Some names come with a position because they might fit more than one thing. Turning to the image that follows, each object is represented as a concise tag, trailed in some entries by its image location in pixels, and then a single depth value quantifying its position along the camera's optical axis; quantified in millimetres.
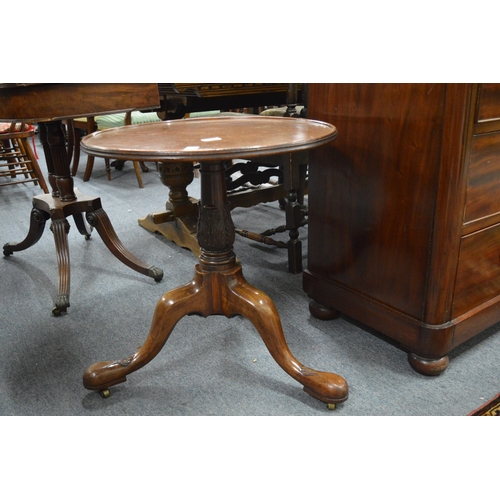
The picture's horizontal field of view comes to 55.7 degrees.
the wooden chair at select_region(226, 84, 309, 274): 1954
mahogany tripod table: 1178
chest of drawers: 1128
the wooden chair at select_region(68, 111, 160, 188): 3444
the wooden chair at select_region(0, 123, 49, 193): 3162
